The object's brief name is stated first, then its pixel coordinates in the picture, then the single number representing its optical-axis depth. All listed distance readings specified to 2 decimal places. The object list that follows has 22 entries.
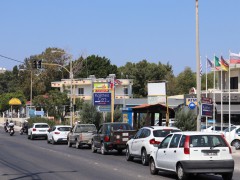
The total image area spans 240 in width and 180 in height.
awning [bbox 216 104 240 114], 52.75
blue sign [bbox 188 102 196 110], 28.36
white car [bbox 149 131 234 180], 15.09
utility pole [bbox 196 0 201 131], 26.05
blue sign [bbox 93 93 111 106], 47.19
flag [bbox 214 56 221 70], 39.22
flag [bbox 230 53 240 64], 37.72
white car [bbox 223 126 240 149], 31.06
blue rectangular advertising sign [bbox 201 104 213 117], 27.34
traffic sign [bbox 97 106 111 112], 46.58
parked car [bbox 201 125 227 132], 35.89
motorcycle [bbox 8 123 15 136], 55.63
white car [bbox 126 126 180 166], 20.89
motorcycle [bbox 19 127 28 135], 59.44
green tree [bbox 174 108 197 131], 38.09
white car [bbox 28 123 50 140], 47.88
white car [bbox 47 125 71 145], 39.81
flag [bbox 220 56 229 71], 38.52
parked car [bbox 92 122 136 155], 26.95
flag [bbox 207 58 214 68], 39.59
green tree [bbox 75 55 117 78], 101.75
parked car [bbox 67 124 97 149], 33.03
